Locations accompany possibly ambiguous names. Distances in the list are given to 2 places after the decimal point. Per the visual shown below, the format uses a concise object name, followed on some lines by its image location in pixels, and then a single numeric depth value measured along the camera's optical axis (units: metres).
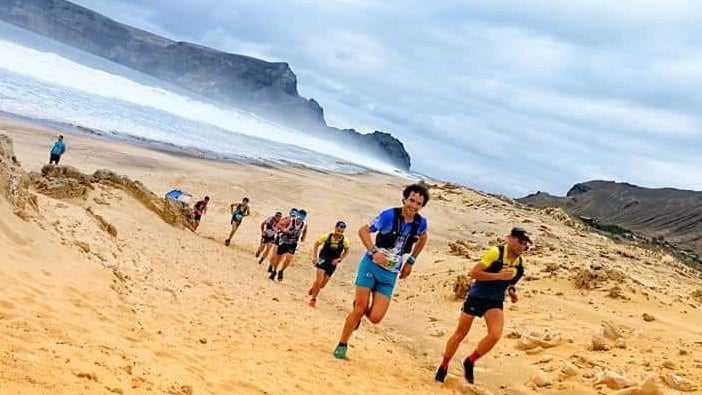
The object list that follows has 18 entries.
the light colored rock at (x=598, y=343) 8.92
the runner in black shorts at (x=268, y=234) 15.15
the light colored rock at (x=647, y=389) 6.67
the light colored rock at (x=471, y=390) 7.02
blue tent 19.13
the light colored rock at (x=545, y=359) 8.74
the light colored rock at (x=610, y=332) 9.34
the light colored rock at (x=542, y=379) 7.84
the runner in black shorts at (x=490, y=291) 7.03
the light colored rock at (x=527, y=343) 9.50
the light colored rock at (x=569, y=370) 7.95
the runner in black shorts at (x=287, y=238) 13.85
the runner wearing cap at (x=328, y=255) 11.48
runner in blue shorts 6.66
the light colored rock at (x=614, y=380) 7.17
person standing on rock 20.17
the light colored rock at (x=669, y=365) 7.96
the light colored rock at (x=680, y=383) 7.11
